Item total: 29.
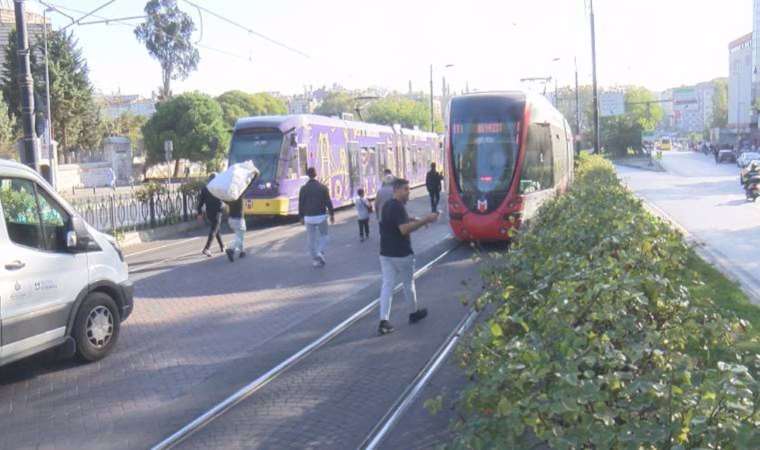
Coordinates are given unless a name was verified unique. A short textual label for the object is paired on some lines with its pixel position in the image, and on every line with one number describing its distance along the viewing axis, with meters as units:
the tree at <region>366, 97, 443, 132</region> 105.88
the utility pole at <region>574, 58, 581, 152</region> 45.12
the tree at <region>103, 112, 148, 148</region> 68.38
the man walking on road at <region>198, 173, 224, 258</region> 16.67
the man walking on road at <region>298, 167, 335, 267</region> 14.59
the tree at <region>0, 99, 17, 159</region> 42.47
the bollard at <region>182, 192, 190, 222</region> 24.44
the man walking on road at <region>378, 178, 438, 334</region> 9.16
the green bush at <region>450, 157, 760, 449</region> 2.61
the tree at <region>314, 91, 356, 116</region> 118.25
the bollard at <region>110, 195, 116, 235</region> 21.26
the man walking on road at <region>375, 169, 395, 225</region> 15.17
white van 7.05
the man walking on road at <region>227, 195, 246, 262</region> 15.96
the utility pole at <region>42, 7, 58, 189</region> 19.71
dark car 72.25
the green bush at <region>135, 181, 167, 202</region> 22.55
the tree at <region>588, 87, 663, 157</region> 84.50
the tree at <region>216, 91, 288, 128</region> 80.75
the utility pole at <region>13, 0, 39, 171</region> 15.77
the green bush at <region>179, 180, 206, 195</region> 24.58
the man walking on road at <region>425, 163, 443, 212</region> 24.98
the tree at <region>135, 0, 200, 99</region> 71.25
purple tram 23.25
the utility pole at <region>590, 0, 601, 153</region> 36.44
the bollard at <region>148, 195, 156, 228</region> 22.81
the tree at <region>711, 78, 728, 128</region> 135.25
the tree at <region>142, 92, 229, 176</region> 62.62
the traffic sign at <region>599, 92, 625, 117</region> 65.06
